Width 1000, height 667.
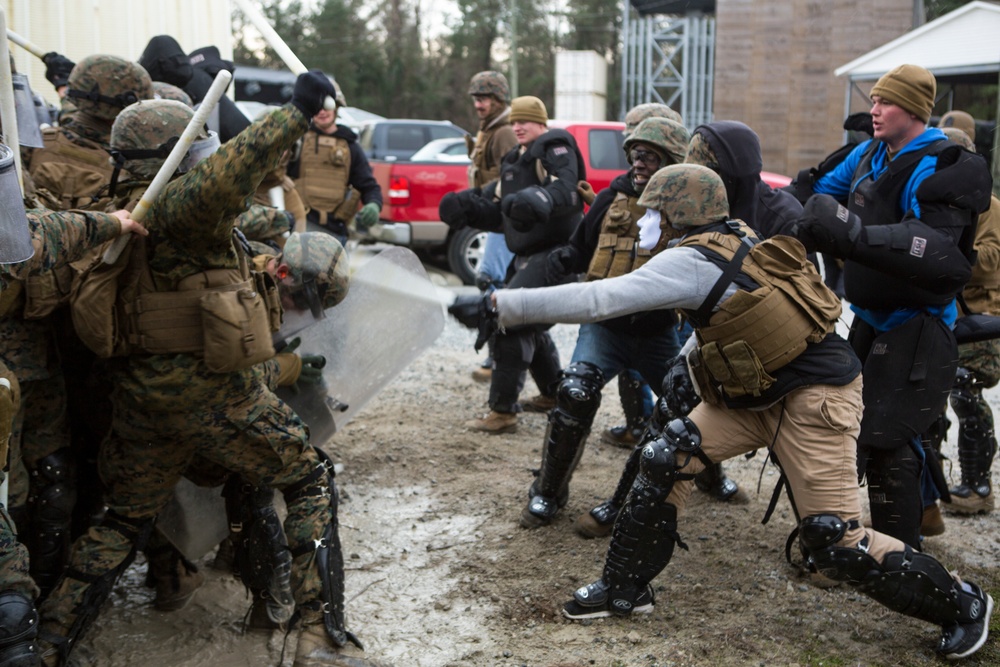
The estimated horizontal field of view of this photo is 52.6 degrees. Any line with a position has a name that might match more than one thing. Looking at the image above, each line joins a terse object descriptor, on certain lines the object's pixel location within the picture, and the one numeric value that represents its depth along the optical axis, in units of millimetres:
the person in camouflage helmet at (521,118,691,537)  4629
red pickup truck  11500
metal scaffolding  19516
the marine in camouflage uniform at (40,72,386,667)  3037
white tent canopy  13172
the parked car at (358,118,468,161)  15258
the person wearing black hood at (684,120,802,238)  4316
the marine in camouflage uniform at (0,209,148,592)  3354
